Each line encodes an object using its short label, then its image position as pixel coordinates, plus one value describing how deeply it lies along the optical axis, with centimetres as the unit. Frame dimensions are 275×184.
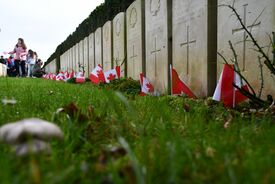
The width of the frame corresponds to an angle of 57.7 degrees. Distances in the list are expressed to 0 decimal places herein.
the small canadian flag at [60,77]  923
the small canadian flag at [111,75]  461
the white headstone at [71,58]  1179
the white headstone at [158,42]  370
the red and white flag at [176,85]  242
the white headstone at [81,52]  939
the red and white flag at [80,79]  657
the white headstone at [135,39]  451
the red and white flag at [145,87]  324
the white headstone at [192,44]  294
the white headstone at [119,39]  535
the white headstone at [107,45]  613
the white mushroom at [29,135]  61
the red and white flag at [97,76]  499
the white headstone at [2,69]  1473
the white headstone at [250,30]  219
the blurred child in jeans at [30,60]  1380
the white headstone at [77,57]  1030
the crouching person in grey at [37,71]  1713
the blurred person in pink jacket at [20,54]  1127
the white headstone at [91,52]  781
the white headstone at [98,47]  697
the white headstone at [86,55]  857
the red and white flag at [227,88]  191
